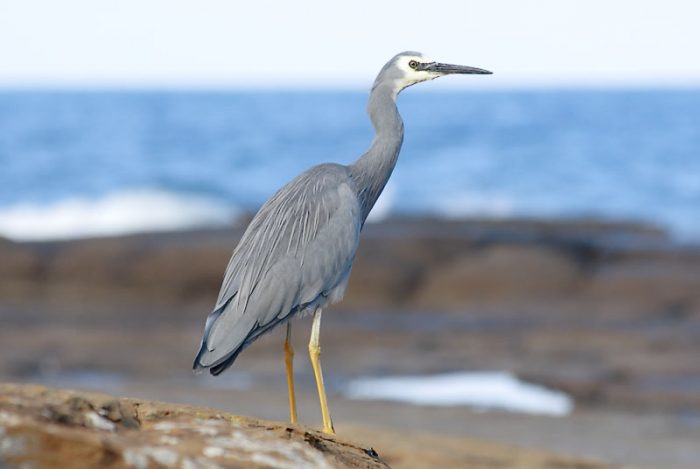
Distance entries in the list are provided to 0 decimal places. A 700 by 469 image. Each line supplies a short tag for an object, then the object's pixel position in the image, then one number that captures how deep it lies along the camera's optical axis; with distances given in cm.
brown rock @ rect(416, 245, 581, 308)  2956
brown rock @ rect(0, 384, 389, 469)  555
